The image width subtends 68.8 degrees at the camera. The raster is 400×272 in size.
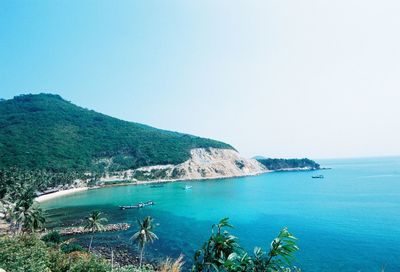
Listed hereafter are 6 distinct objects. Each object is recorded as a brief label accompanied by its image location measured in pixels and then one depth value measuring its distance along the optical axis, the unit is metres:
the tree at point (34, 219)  50.72
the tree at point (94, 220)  46.62
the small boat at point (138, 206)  89.68
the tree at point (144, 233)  39.41
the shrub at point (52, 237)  47.22
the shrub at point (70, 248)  41.30
